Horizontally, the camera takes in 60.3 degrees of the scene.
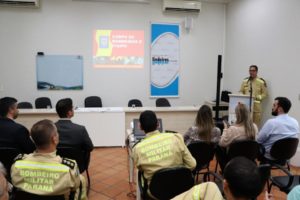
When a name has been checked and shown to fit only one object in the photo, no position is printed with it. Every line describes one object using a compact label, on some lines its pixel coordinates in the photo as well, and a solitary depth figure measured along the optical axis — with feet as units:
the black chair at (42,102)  18.48
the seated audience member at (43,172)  5.23
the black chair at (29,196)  5.28
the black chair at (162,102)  18.79
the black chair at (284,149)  9.12
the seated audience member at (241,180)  3.51
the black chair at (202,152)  8.94
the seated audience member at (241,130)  9.61
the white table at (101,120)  15.11
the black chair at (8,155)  7.65
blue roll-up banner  20.72
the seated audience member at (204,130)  9.57
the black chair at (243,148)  8.92
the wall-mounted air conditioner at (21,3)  18.15
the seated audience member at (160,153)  6.41
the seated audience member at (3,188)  3.65
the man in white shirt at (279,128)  9.80
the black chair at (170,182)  6.07
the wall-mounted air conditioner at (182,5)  19.76
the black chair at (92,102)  18.81
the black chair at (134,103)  18.58
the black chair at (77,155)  8.10
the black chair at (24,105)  17.40
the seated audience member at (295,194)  4.43
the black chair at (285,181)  7.57
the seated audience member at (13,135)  7.89
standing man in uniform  16.07
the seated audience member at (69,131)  8.41
